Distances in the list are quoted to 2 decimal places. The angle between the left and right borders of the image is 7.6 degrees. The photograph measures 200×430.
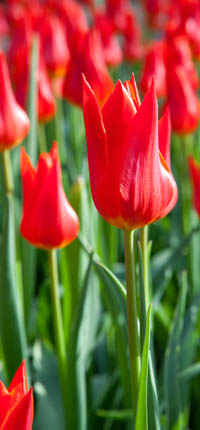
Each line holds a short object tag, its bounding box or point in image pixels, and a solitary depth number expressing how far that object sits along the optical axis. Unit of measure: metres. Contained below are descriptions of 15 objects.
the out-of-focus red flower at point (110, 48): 1.85
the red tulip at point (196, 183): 1.15
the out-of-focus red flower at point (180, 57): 1.30
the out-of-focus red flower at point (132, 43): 2.28
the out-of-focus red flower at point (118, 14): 2.45
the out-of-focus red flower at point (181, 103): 1.24
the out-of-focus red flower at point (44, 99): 1.28
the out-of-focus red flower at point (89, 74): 1.29
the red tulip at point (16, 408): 0.83
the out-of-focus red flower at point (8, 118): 1.12
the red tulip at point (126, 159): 0.88
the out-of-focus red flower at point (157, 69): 1.34
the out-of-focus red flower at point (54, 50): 1.50
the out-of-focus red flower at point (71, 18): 1.40
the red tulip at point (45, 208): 1.00
